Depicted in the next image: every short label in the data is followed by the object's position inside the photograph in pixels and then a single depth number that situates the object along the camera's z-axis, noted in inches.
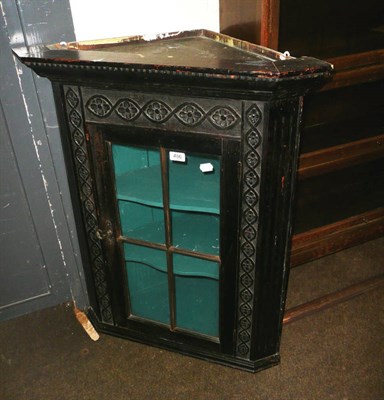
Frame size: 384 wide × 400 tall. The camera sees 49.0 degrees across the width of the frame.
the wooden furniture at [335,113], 60.9
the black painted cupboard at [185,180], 46.3
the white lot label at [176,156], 53.0
